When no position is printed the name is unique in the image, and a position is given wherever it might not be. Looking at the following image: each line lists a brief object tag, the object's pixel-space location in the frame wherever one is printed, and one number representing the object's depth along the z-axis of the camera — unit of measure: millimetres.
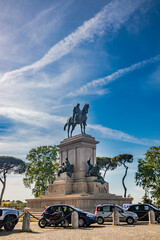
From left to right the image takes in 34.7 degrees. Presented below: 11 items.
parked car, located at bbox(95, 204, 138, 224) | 19203
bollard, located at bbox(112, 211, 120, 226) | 17656
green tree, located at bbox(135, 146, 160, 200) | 41469
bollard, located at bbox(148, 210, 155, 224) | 19212
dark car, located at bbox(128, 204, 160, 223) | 20812
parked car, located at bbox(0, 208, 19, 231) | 14236
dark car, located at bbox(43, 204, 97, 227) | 16562
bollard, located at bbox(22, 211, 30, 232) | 14173
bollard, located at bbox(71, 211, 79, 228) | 15531
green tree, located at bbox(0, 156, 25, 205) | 63088
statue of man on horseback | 34238
